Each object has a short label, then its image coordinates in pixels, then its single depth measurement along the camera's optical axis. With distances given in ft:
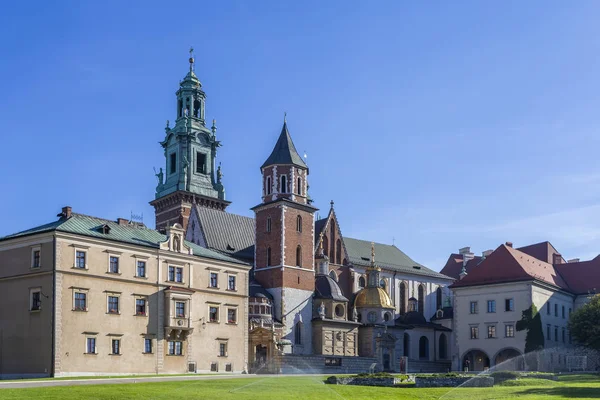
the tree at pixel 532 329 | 255.09
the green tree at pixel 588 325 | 233.55
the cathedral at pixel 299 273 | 259.60
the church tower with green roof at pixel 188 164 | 329.11
